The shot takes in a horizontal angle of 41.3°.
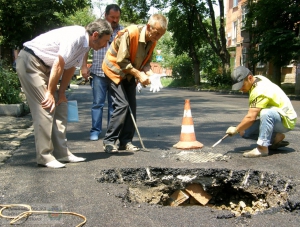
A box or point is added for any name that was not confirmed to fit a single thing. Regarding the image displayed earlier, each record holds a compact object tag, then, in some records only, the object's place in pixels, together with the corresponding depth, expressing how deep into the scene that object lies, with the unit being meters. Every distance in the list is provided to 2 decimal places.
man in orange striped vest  4.89
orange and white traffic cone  5.57
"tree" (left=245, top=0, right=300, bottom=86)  18.05
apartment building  30.48
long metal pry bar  5.27
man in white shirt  4.16
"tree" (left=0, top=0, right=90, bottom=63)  15.88
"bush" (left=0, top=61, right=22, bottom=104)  9.36
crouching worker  4.90
